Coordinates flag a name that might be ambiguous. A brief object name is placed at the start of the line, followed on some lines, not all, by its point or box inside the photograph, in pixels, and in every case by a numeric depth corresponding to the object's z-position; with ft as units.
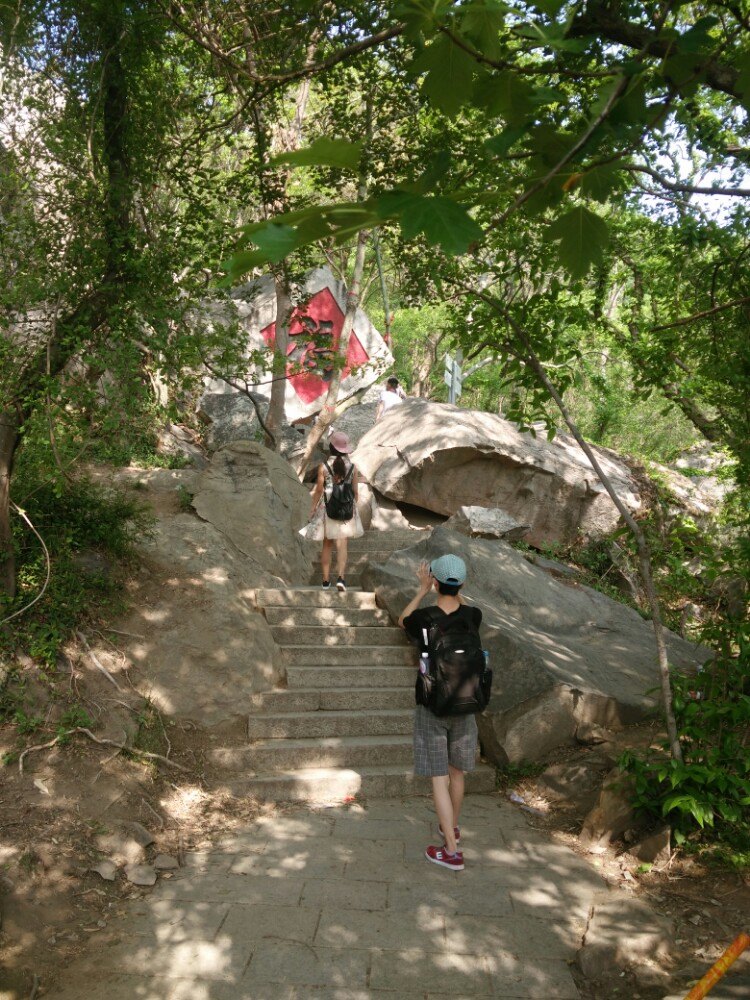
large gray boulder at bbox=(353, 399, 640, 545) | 42.50
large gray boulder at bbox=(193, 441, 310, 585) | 27.25
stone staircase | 18.37
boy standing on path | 14.99
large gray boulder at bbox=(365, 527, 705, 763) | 19.56
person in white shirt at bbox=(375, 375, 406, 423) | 51.39
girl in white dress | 25.95
